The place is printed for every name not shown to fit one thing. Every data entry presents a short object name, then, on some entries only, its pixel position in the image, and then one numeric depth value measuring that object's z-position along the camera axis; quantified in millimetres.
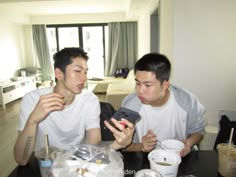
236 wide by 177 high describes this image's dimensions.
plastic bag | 737
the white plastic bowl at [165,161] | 819
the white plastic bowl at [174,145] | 1025
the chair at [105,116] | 1406
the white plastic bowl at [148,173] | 771
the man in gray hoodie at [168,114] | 1325
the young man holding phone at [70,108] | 1306
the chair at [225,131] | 1548
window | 6977
